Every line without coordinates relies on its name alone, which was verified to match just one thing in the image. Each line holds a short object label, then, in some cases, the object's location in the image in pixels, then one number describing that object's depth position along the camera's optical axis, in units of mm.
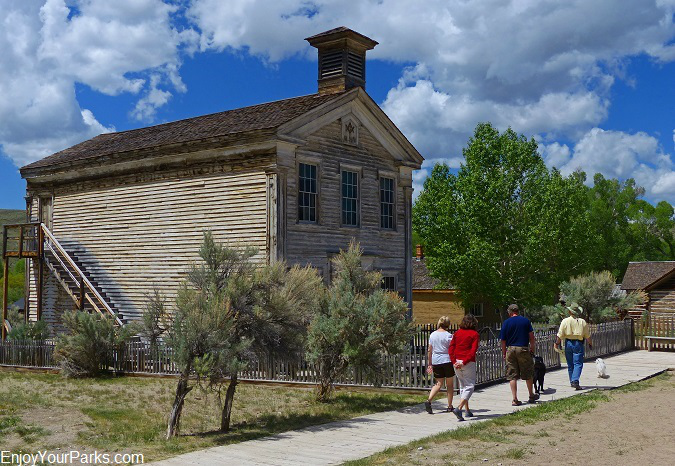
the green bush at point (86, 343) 19375
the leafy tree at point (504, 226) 37875
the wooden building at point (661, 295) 39491
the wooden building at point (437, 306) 43375
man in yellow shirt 15555
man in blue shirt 13359
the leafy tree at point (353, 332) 14023
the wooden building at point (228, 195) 21453
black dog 14867
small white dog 17047
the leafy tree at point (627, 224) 74750
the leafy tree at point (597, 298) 26531
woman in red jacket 12117
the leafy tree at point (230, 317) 11086
